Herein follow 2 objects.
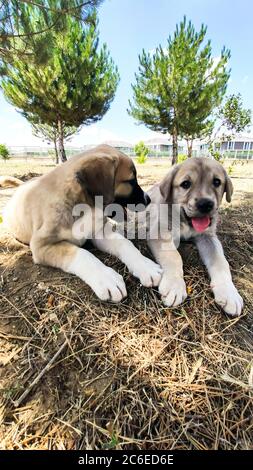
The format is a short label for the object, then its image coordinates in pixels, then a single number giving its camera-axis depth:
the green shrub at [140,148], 30.48
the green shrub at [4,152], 27.09
